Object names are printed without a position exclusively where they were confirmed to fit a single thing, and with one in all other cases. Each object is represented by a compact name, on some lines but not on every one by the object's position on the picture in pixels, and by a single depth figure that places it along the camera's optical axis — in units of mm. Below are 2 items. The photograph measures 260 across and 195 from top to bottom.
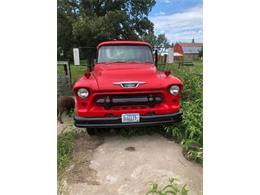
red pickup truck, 2639
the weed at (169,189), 1829
